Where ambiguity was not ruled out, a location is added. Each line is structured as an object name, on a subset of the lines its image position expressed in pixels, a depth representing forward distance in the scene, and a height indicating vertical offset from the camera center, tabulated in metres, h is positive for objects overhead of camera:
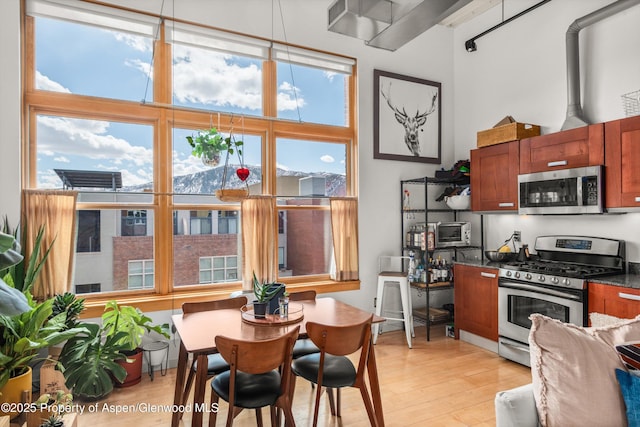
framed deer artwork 4.40 +1.14
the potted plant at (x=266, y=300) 2.30 -0.52
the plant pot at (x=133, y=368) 3.00 -1.22
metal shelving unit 4.18 -0.15
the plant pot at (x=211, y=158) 2.73 +0.41
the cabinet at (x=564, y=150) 3.06 +0.54
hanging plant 2.69 +0.49
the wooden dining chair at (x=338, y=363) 2.02 -0.81
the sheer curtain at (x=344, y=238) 4.11 -0.27
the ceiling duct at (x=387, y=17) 2.20 +1.21
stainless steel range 2.98 -0.59
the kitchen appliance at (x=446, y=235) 4.14 -0.25
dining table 1.91 -0.65
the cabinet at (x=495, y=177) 3.72 +0.36
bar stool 3.94 -0.75
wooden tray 2.21 -0.63
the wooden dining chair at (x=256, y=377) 1.79 -0.85
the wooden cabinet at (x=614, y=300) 2.62 -0.64
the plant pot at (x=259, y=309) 2.30 -0.58
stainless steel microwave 3.04 +0.18
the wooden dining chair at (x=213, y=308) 2.26 -0.65
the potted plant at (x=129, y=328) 2.77 -0.84
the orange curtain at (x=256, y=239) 3.64 -0.24
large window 3.14 +0.70
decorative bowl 4.32 +0.12
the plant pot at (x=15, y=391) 2.03 -0.95
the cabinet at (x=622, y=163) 2.82 +0.37
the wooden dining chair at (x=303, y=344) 2.57 -0.92
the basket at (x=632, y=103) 2.91 +0.83
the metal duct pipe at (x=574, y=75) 3.33 +1.23
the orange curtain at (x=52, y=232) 2.91 -0.13
